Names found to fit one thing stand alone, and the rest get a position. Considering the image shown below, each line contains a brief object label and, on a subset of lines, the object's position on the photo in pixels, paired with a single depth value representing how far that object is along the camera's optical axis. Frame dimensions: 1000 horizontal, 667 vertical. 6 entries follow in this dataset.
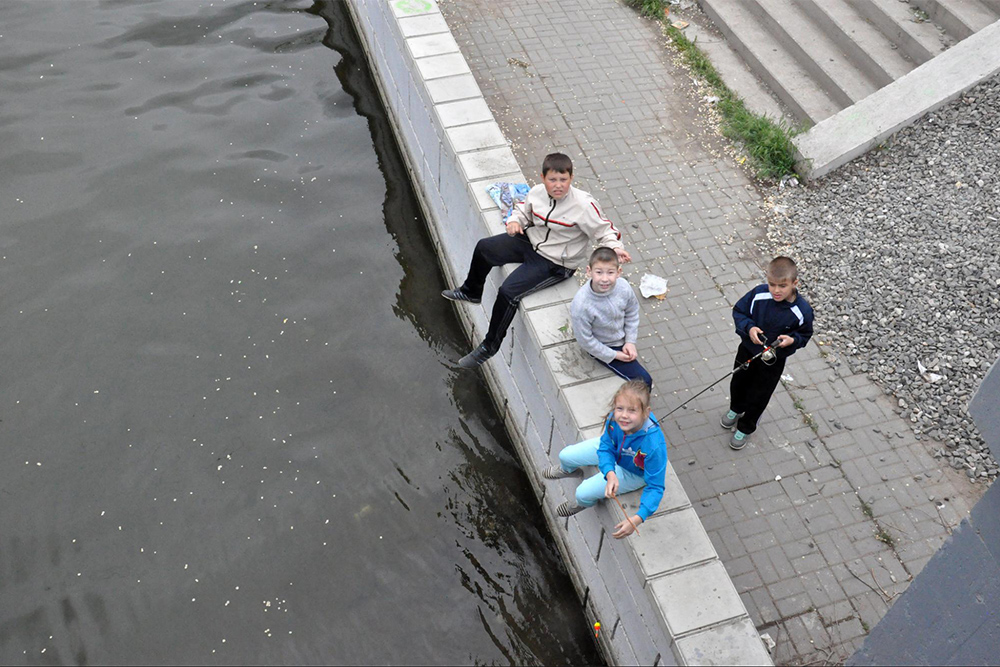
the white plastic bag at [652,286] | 7.66
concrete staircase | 9.37
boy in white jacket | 6.10
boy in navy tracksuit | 5.67
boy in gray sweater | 5.58
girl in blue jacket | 4.89
